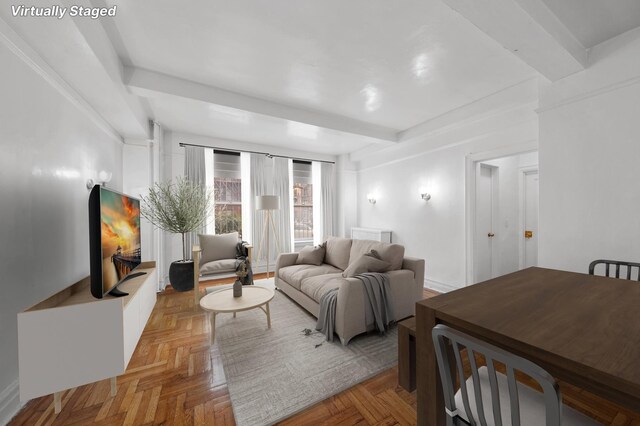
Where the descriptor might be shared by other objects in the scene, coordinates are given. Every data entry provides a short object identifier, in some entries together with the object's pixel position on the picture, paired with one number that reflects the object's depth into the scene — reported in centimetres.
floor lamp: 444
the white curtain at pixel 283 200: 529
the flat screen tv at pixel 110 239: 162
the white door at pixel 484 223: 362
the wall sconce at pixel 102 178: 257
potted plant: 348
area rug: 162
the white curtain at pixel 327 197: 594
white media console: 137
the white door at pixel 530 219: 424
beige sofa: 229
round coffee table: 231
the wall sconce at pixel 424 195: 414
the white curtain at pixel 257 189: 502
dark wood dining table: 69
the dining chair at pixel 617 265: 168
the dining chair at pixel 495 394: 63
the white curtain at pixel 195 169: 444
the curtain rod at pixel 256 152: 441
